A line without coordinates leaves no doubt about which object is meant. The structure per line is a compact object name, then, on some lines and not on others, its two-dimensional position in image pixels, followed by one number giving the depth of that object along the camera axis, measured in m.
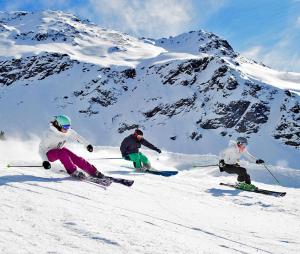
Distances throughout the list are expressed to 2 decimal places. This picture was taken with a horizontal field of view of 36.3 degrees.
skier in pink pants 8.59
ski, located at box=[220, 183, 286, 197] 10.75
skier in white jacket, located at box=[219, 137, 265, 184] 12.17
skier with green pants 12.41
